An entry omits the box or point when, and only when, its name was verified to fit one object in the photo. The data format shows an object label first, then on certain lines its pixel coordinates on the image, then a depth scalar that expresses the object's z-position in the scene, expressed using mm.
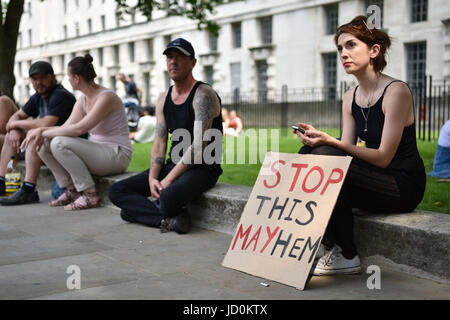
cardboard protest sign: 3457
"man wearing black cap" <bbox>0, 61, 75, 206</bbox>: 6426
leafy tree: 10586
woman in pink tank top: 5969
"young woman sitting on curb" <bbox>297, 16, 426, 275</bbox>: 3559
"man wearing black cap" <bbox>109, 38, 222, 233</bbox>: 4855
